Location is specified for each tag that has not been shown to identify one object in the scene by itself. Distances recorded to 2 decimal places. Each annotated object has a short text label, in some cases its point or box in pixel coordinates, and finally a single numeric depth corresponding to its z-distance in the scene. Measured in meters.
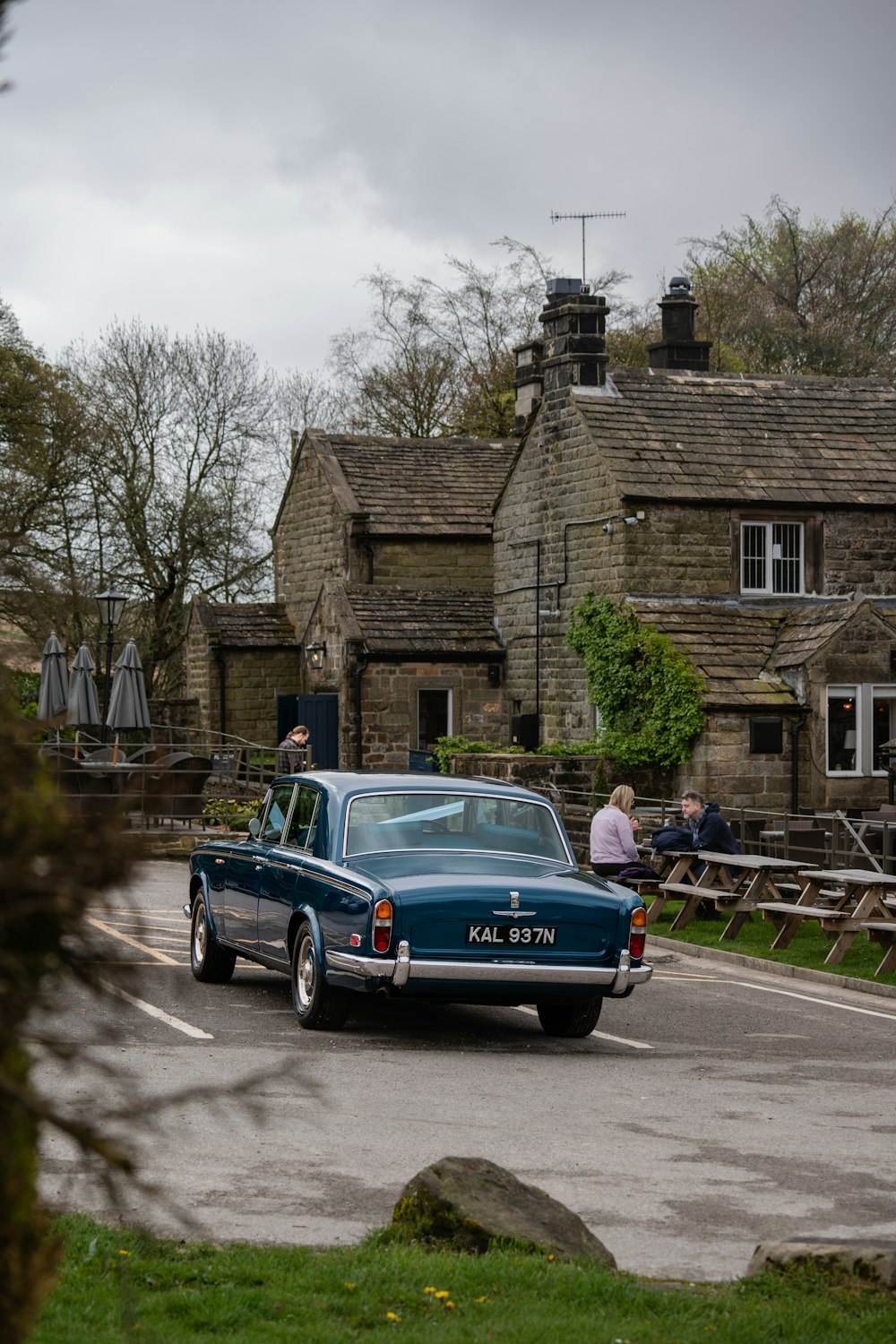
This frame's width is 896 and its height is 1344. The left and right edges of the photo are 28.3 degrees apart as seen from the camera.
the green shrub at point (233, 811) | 26.28
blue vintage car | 11.12
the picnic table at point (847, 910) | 15.96
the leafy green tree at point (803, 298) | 54.84
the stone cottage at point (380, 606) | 35.12
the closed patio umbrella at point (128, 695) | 27.83
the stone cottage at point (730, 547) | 28.52
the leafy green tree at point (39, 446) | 41.41
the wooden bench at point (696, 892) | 18.23
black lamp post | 29.66
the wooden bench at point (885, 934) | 15.55
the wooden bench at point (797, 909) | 16.45
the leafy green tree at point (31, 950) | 3.26
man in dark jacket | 20.28
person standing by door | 27.72
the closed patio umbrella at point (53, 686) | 26.59
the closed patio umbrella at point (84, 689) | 29.12
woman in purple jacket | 18.97
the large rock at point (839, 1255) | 5.91
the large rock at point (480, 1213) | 6.38
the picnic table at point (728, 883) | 18.33
